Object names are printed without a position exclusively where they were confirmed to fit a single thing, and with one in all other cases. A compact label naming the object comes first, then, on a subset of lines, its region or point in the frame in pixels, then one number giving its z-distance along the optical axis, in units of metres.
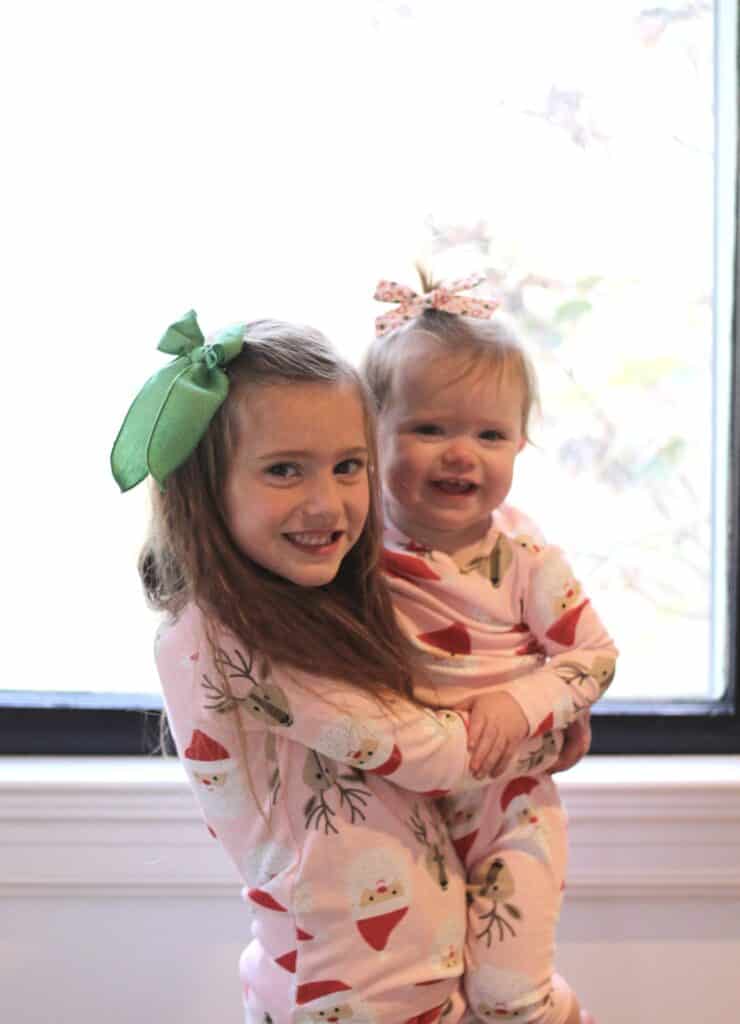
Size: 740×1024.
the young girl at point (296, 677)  1.07
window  1.54
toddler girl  1.18
